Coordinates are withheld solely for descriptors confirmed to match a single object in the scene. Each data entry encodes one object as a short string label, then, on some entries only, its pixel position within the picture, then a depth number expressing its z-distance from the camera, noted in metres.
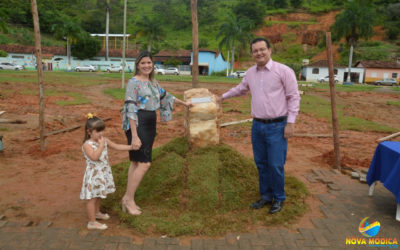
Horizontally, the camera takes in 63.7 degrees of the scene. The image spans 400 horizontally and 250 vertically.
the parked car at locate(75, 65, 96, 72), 40.17
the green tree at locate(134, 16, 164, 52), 41.31
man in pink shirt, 3.26
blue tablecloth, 3.49
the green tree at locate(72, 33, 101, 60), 45.00
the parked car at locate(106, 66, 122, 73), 40.41
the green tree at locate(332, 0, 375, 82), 37.12
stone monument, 4.04
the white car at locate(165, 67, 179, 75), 40.72
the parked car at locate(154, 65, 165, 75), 38.91
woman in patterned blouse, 3.14
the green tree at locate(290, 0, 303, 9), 74.44
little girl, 3.04
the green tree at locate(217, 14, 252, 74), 42.90
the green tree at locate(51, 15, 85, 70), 42.55
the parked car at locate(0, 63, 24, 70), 35.36
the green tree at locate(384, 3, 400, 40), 53.22
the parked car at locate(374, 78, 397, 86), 36.49
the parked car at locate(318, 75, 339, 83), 38.41
